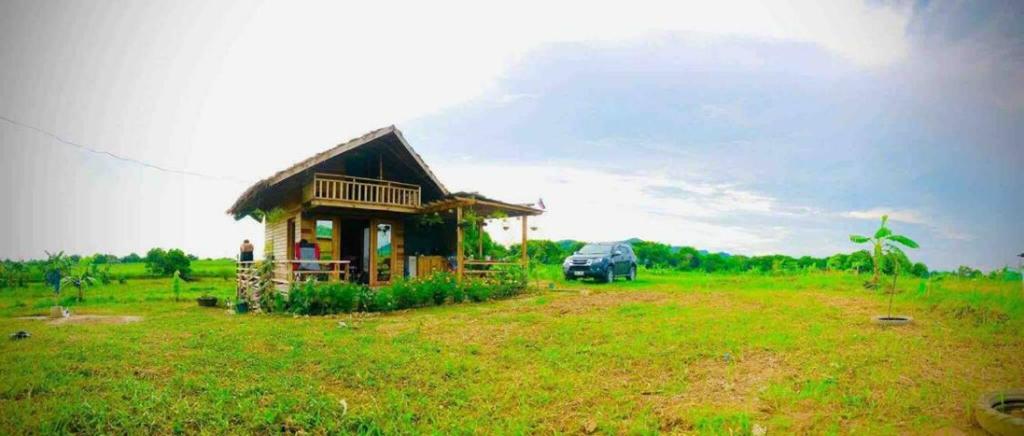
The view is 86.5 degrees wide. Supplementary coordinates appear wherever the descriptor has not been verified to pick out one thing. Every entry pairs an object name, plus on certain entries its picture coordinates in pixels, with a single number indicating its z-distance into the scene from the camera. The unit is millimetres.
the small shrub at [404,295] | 13289
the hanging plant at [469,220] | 16328
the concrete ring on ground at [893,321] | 8354
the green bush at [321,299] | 12242
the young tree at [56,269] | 15426
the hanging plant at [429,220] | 17531
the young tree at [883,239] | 9543
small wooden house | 15523
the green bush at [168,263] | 29078
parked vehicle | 20938
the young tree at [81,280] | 16056
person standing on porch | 17141
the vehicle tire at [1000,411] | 3650
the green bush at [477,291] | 14969
